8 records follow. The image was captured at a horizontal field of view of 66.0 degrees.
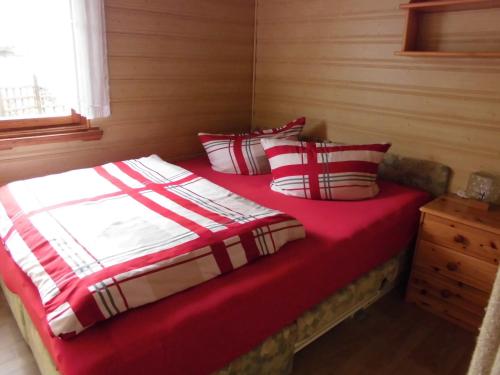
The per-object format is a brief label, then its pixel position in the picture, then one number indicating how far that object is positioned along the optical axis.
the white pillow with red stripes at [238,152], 2.54
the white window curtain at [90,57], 2.13
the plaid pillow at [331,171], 2.15
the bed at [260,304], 1.11
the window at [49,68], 2.07
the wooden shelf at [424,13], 1.90
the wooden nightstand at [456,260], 1.89
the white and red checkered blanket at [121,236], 1.18
